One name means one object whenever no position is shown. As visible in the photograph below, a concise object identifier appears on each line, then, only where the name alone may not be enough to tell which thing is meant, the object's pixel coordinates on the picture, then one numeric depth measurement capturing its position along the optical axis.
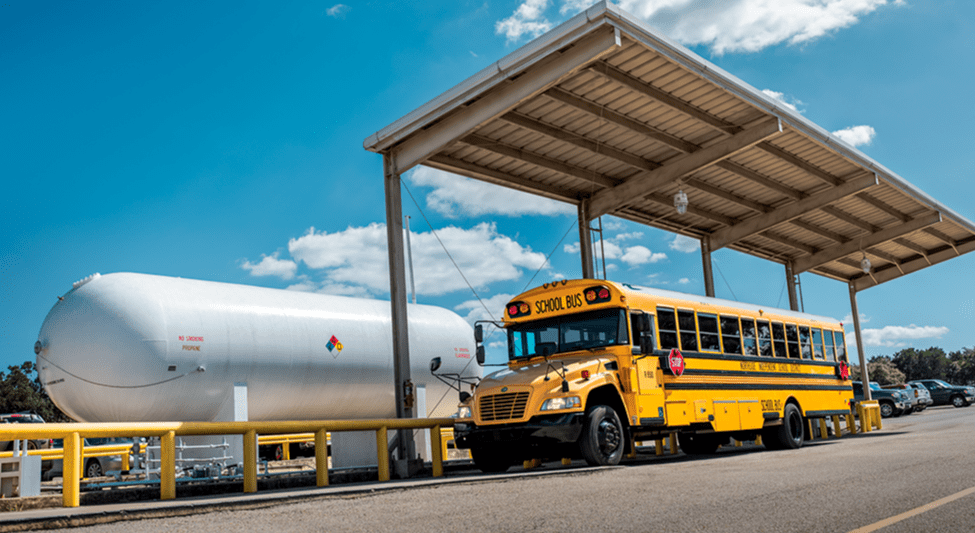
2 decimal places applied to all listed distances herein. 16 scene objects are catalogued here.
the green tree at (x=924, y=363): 100.68
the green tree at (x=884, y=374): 79.36
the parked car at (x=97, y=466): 19.80
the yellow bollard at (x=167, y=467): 8.57
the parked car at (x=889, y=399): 33.66
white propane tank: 12.87
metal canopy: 14.67
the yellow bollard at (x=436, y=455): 12.35
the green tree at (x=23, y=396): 50.16
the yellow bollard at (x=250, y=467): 9.40
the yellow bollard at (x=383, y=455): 11.27
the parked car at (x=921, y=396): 36.72
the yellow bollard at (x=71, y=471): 7.58
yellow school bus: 11.46
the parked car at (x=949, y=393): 42.12
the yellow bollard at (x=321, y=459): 10.45
